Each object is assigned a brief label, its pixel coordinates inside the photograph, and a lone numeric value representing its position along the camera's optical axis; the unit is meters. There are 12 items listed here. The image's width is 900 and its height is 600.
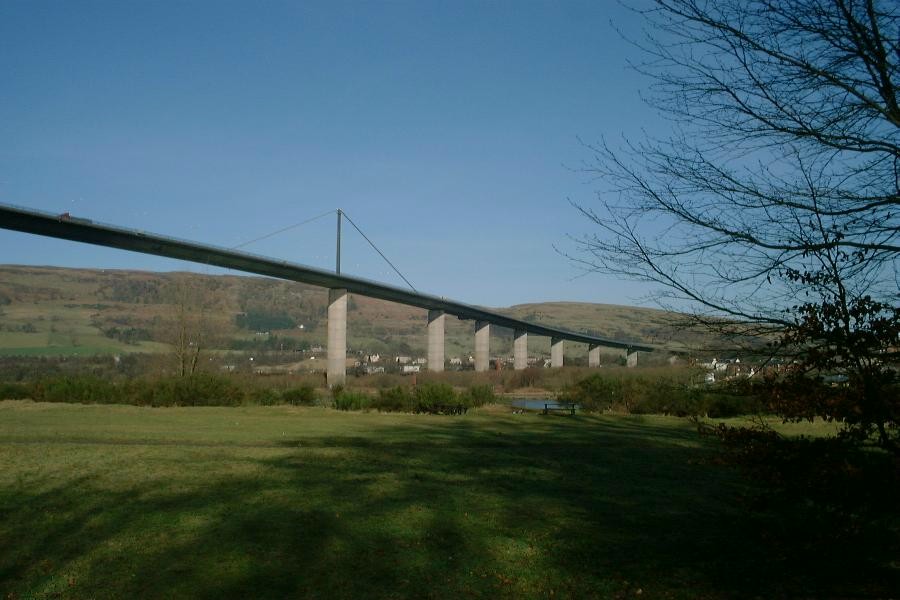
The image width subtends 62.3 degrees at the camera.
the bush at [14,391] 33.81
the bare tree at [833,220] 5.67
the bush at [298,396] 35.94
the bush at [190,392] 33.88
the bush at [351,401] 33.62
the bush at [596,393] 36.19
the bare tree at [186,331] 49.03
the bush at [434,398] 33.09
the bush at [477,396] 36.59
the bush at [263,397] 35.69
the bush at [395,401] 33.69
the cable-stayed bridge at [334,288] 42.34
